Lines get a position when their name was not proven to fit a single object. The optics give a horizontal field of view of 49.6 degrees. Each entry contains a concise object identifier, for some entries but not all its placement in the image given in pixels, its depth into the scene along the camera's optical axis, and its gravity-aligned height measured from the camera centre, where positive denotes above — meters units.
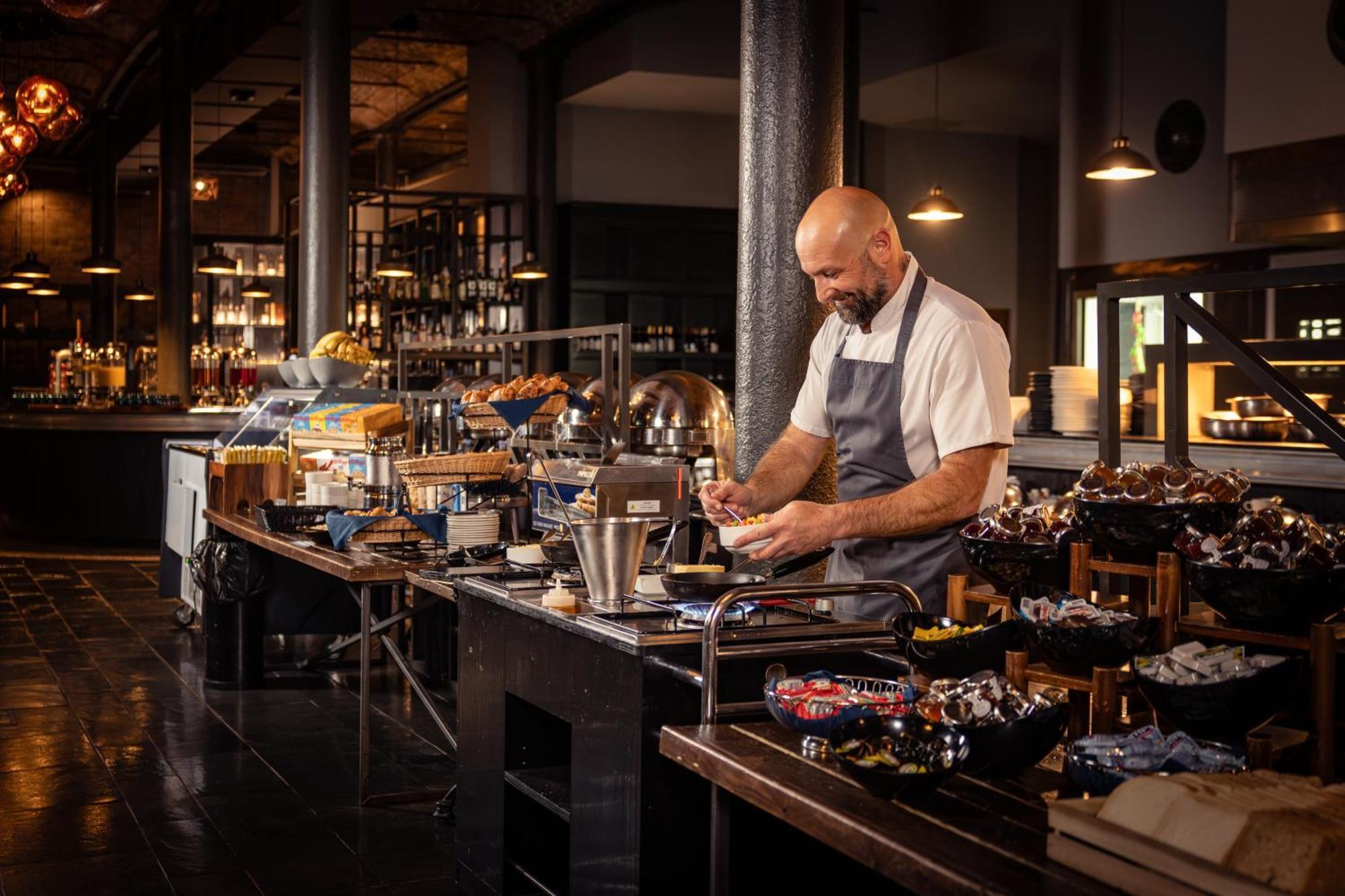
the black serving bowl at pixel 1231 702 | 1.85 -0.36
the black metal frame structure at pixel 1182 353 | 2.45 +0.13
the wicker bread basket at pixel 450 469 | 4.46 -0.16
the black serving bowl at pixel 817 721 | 2.14 -0.45
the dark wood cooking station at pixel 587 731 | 2.60 -0.64
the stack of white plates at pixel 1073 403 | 7.27 +0.09
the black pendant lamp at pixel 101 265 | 16.14 +1.68
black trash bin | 6.10 -0.83
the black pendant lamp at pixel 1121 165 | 8.46 +1.50
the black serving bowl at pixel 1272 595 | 1.90 -0.23
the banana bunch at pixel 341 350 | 7.17 +0.33
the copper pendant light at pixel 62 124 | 9.38 +1.89
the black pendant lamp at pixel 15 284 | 17.42 +1.60
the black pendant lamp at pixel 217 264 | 16.23 +1.69
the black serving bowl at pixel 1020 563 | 2.29 -0.23
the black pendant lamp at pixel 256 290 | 16.52 +1.44
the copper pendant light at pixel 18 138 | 9.98 +1.91
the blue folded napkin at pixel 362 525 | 4.48 -0.34
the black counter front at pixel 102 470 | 11.38 -0.43
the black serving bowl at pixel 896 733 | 1.86 -0.44
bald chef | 2.93 +0.02
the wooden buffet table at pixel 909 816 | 1.65 -0.50
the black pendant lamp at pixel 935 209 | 10.35 +1.51
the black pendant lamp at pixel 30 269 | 15.88 +1.60
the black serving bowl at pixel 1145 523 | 2.15 -0.15
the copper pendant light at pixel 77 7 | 5.15 +1.45
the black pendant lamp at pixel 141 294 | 18.86 +1.59
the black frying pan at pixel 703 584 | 2.74 -0.31
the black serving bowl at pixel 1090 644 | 2.01 -0.31
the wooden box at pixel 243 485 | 6.31 -0.30
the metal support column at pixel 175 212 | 13.53 +1.93
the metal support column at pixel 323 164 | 9.92 +1.75
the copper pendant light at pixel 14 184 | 11.27 +1.87
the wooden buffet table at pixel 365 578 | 4.20 -0.47
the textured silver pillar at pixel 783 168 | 4.23 +0.74
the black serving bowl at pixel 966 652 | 2.19 -0.35
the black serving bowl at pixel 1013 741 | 1.96 -0.43
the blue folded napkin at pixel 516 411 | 4.40 +0.02
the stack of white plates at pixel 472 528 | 4.36 -0.33
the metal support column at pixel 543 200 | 13.97 +2.10
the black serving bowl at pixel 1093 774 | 1.81 -0.44
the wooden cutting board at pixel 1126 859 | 1.50 -0.47
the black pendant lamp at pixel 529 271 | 12.84 +1.30
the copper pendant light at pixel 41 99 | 9.26 +2.02
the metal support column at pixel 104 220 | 17.88 +2.39
